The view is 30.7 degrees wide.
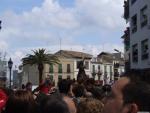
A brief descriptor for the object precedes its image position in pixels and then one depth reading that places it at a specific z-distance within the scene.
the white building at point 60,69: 63.55
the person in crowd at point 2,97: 3.60
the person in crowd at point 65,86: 5.74
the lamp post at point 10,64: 20.87
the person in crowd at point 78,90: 5.60
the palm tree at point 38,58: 44.75
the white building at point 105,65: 69.03
